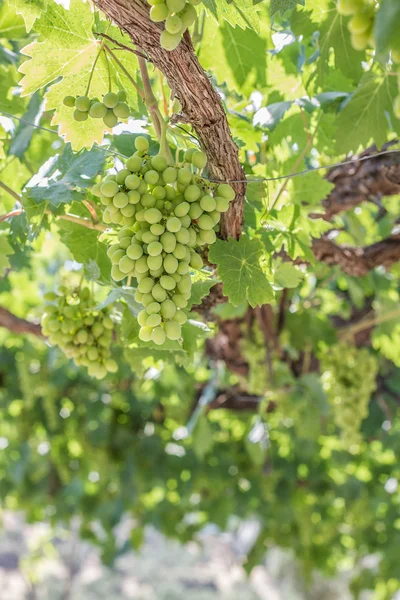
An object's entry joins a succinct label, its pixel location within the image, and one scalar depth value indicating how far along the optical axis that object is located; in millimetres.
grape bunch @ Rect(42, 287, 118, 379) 1649
